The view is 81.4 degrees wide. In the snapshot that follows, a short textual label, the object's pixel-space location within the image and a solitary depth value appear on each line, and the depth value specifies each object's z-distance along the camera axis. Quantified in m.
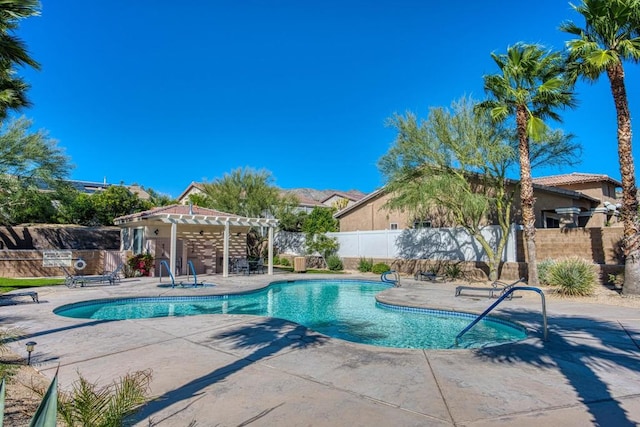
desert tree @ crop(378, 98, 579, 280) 16.52
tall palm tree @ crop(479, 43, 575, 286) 14.48
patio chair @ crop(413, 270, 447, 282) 18.72
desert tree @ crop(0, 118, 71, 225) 20.00
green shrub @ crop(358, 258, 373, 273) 23.57
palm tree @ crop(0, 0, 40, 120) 6.38
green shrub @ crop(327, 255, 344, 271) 25.03
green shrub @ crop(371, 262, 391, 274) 22.45
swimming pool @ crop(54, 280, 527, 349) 9.02
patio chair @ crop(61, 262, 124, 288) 15.02
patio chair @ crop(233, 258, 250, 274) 21.52
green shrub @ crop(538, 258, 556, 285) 15.37
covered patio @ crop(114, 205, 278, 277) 18.84
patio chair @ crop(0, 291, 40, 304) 11.45
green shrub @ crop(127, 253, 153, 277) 19.22
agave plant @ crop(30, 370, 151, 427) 2.87
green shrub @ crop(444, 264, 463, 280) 19.43
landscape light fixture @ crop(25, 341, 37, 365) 5.55
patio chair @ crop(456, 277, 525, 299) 12.50
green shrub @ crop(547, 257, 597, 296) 12.31
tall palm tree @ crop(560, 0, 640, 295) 11.88
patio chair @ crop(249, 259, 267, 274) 22.40
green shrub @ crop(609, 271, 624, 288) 14.31
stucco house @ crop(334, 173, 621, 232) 20.02
